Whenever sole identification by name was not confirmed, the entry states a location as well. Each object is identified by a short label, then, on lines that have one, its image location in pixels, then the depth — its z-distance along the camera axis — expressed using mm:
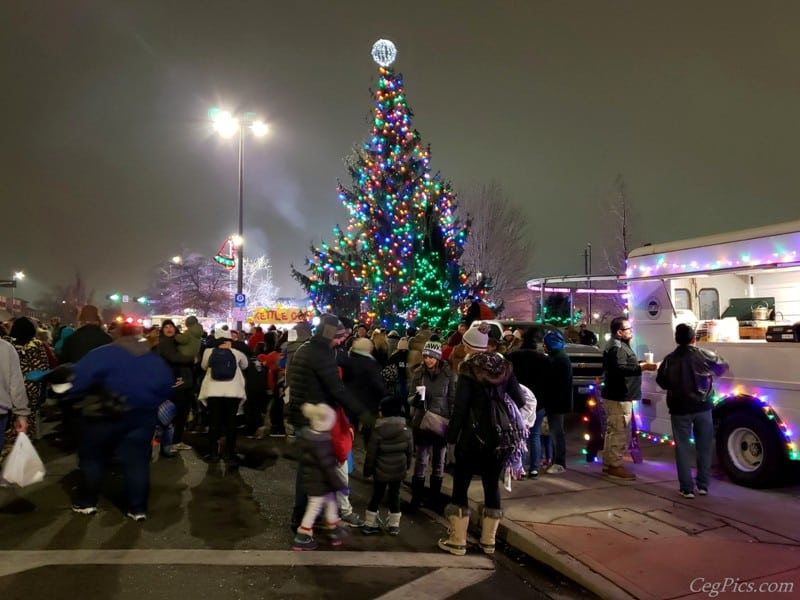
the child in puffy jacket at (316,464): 5137
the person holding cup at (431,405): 6402
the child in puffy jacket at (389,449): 5418
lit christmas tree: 23109
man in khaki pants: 7410
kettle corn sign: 40750
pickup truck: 12609
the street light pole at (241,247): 22600
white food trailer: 6738
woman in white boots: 5082
